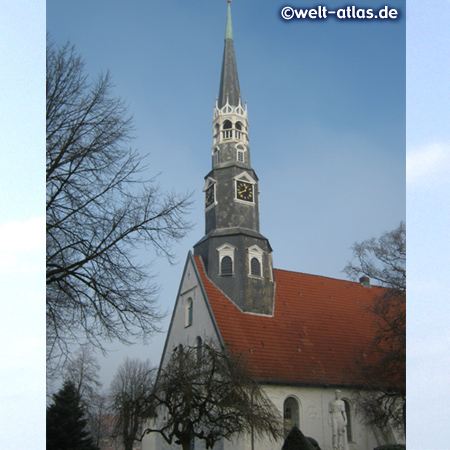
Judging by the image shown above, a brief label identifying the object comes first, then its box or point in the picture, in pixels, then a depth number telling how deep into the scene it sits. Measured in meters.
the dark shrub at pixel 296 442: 13.98
